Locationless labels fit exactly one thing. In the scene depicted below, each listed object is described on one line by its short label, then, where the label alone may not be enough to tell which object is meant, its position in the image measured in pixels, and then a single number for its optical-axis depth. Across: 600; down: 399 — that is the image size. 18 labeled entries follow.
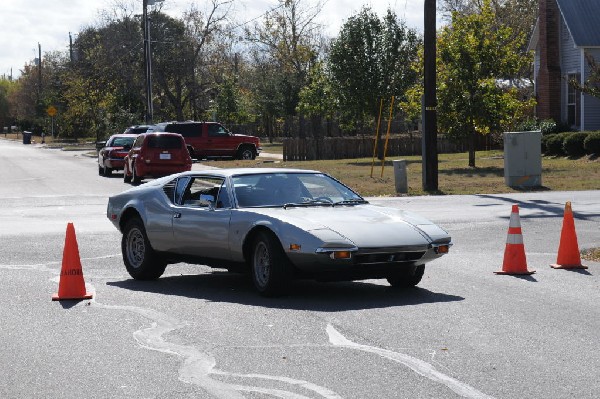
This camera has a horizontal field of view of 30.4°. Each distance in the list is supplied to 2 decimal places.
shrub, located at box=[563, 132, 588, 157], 42.44
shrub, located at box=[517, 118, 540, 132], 46.75
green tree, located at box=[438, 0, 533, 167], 38.88
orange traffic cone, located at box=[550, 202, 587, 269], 13.47
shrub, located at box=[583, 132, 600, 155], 41.00
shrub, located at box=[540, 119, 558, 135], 47.22
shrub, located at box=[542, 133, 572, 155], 44.12
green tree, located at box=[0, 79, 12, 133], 171.88
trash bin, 96.06
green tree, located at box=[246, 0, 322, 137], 81.69
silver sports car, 10.73
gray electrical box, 29.62
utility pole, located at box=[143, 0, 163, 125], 56.09
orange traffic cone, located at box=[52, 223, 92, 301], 11.18
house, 46.62
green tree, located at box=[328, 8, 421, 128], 51.09
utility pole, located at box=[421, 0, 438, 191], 29.03
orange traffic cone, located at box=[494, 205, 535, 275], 12.85
